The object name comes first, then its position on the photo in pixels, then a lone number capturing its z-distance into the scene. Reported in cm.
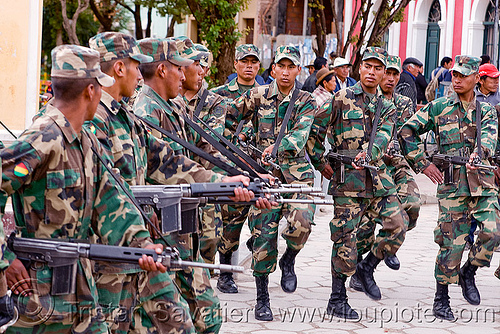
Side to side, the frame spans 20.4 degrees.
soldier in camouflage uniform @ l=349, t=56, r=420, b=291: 1328
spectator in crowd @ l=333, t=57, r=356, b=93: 2083
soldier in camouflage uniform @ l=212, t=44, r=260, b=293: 1282
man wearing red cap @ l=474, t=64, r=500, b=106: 1568
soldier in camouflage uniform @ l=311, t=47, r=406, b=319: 1160
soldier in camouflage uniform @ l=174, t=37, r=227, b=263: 912
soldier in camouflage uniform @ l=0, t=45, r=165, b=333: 580
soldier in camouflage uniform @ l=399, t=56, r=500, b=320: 1148
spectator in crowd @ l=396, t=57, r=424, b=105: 2321
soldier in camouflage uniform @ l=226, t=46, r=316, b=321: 1136
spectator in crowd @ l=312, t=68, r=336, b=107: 1949
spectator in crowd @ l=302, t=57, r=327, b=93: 2110
